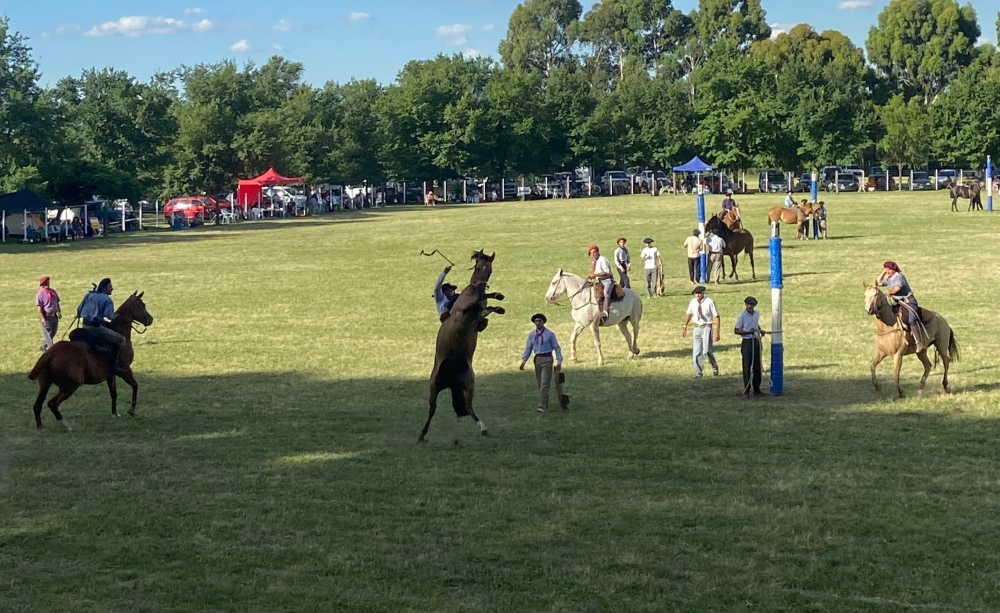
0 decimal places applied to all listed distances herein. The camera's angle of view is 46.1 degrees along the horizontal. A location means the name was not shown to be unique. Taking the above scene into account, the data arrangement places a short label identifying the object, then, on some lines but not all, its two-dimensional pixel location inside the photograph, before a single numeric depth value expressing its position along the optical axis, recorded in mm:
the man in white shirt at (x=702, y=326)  19203
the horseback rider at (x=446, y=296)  15797
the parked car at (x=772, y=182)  98331
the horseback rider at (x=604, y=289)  20859
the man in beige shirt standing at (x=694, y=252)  31594
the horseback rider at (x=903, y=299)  17016
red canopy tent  78625
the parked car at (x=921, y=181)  97750
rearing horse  13953
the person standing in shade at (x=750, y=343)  17422
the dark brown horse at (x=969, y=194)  61125
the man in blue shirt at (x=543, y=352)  16609
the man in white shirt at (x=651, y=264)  29047
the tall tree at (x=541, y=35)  147500
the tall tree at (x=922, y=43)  117750
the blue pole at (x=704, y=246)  31844
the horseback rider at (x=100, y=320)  16172
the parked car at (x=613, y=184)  103250
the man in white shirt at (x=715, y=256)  31791
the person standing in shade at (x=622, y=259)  27156
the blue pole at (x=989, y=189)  59272
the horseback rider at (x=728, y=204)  36709
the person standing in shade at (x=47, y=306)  22562
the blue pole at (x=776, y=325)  17422
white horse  21016
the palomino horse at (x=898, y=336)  17047
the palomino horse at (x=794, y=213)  46125
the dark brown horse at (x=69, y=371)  15445
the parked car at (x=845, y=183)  97000
